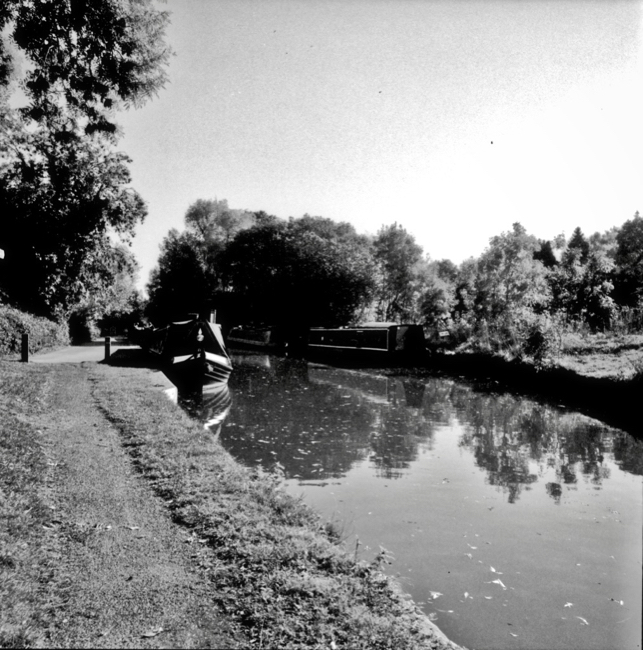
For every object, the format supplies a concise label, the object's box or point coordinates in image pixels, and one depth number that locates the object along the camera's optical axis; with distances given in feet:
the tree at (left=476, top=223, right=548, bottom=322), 75.31
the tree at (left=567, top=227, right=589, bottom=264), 178.23
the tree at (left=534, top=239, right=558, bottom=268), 185.26
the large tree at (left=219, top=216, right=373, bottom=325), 117.80
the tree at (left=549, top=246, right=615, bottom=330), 69.62
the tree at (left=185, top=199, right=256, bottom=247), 134.31
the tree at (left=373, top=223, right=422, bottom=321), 147.02
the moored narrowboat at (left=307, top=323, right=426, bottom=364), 85.61
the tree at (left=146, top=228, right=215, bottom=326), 118.62
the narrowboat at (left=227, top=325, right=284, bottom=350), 122.42
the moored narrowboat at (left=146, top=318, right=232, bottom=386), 55.36
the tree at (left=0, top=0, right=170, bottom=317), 21.34
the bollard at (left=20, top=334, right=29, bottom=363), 53.31
